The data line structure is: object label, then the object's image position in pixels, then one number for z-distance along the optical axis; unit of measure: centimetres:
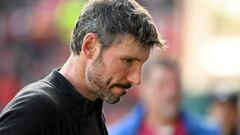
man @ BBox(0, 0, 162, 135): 748
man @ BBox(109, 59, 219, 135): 1160
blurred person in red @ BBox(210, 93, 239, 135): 1245
